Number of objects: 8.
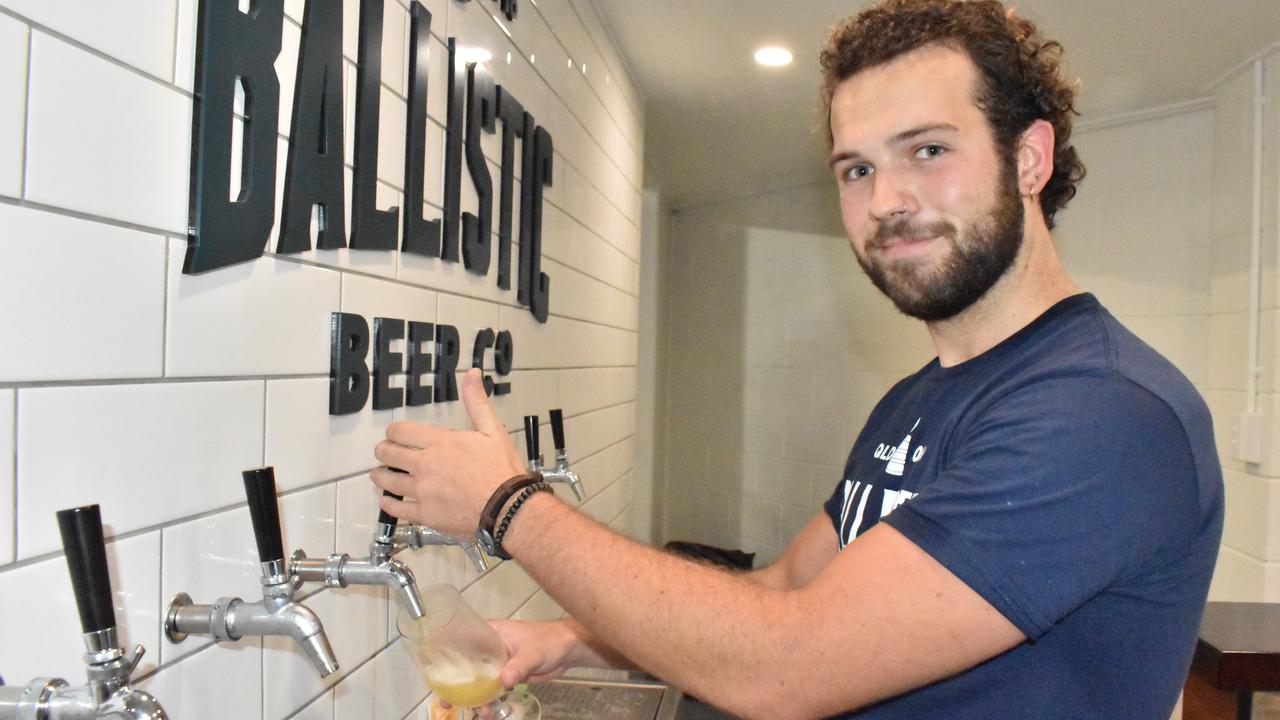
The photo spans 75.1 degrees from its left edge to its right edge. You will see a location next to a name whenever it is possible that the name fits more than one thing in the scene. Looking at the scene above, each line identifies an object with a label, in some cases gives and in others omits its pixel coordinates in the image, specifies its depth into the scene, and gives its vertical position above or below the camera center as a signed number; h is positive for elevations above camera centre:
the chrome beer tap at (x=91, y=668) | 0.52 -0.20
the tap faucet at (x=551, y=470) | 1.42 -0.17
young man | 0.81 -0.14
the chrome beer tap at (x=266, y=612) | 0.71 -0.22
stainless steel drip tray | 1.59 -0.66
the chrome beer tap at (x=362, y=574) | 0.85 -0.22
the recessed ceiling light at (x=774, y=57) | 2.84 +1.11
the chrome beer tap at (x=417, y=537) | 1.05 -0.22
